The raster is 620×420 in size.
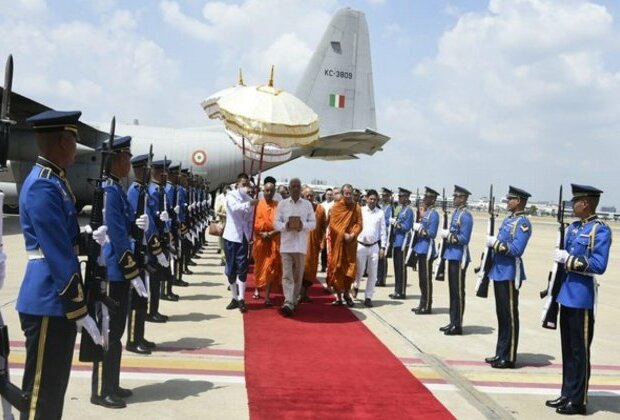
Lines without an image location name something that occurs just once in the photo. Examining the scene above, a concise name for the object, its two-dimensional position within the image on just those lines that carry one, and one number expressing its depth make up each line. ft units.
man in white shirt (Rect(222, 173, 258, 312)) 25.84
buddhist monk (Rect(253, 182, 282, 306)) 27.68
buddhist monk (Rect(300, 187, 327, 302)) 29.81
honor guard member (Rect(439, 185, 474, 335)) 22.63
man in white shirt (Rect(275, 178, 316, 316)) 25.18
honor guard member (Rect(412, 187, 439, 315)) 26.55
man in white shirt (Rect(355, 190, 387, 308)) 29.09
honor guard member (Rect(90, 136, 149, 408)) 13.51
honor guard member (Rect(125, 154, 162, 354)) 16.07
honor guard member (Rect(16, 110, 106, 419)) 9.43
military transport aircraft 66.28
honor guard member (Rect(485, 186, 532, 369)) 18.54
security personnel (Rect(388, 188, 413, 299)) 31.68
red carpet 13.93
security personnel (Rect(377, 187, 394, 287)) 36.63
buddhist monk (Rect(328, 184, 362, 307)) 27.76
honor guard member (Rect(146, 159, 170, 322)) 19.60
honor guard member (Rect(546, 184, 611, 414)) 14.83
